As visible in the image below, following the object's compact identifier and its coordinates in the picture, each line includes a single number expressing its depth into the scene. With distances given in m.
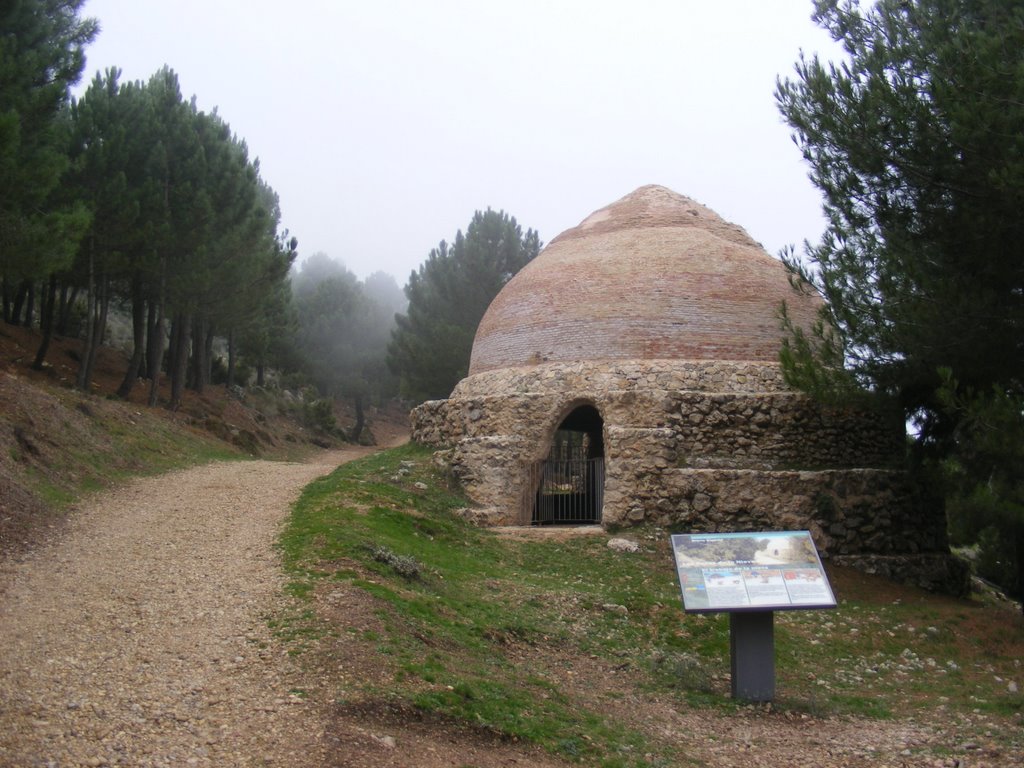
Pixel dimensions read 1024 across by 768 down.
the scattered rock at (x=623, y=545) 12.68
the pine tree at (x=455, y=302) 30.45
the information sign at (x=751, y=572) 7.52
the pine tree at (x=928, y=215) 9.77
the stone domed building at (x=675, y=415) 13.56
